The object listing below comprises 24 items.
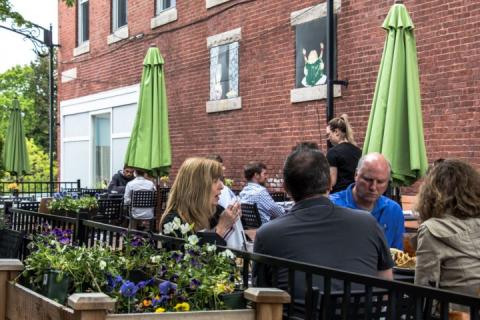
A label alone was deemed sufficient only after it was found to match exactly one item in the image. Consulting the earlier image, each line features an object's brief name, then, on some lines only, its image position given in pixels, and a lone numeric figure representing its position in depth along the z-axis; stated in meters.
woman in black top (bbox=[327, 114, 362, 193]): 7.58
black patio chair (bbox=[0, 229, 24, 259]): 5.26
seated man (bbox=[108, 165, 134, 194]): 13.99
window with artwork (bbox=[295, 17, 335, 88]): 11.20
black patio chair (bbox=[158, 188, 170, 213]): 12.26
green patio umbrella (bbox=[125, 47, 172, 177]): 11.66
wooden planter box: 2.57
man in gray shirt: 3.49
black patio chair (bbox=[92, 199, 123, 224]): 10.61
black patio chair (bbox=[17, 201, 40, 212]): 9.94
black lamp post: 15.77
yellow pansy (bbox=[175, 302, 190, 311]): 2.92
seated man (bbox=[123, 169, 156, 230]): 11.71
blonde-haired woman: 4.85
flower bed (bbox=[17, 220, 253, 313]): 3.01
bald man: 5.18
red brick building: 9.13
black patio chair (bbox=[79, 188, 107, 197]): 13.78
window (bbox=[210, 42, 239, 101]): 13.42
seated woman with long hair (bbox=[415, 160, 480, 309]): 3.92
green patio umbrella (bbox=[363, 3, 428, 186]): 7.46
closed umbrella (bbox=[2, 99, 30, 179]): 16.91
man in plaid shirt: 8.14
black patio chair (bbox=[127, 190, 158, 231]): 11.61
